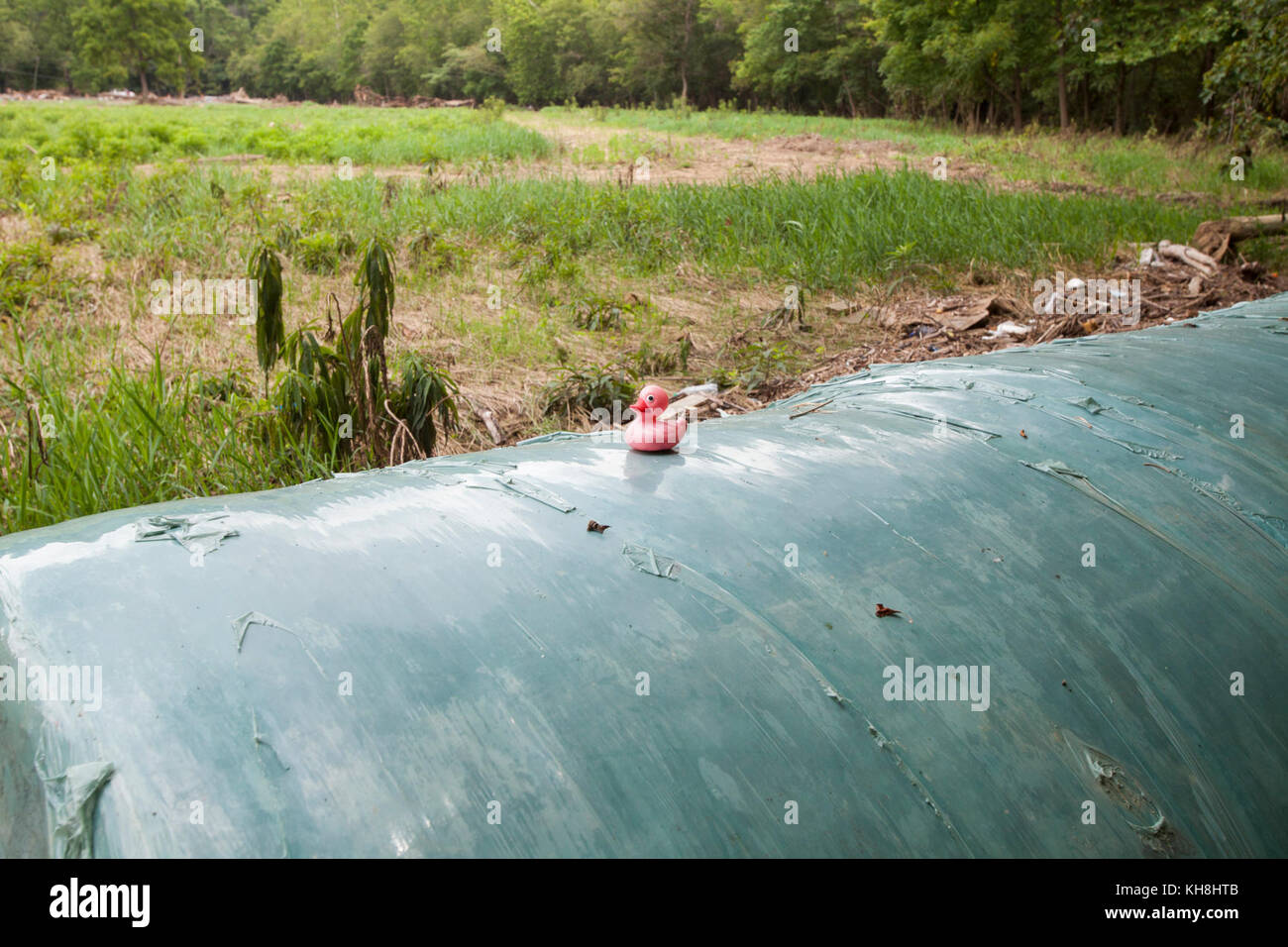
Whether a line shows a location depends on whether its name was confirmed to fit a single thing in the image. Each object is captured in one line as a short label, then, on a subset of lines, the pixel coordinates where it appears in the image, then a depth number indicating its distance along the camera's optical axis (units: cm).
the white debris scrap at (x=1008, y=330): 631
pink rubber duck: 170
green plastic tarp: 98
